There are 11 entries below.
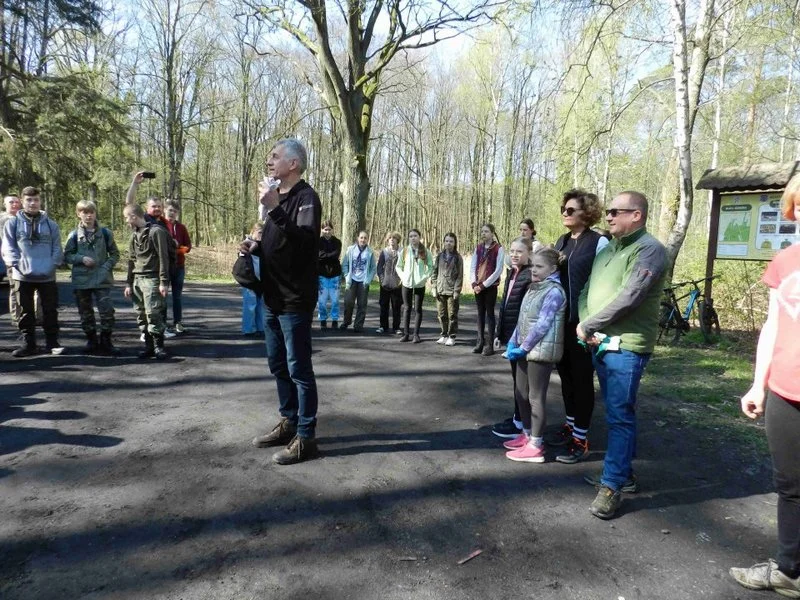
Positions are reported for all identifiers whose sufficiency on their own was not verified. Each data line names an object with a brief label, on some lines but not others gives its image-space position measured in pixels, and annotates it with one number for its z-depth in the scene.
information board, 8.20
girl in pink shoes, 3.82
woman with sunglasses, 4.07
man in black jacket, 3.60
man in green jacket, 3.12
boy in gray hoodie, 6.28
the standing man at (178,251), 8.34
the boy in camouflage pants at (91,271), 6.57
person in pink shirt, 2.33
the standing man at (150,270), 6.60
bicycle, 9.11
